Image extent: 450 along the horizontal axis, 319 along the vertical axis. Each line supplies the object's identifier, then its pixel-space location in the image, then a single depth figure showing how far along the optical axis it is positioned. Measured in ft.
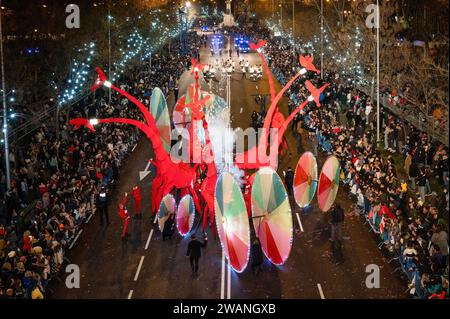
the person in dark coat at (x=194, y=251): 65.41
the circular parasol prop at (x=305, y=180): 83.41
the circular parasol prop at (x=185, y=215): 75.36
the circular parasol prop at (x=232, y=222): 63.52
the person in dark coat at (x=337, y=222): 73.05
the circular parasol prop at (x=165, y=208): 74.74
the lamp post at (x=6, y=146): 87.51
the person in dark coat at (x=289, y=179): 88.79
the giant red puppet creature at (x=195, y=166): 74.13
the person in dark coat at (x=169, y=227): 74.90
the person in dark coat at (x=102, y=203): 80.53
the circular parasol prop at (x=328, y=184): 80.02
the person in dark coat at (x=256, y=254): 65.10
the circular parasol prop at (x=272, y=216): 65.21
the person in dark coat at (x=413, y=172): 85.81
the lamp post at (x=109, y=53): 142.84
